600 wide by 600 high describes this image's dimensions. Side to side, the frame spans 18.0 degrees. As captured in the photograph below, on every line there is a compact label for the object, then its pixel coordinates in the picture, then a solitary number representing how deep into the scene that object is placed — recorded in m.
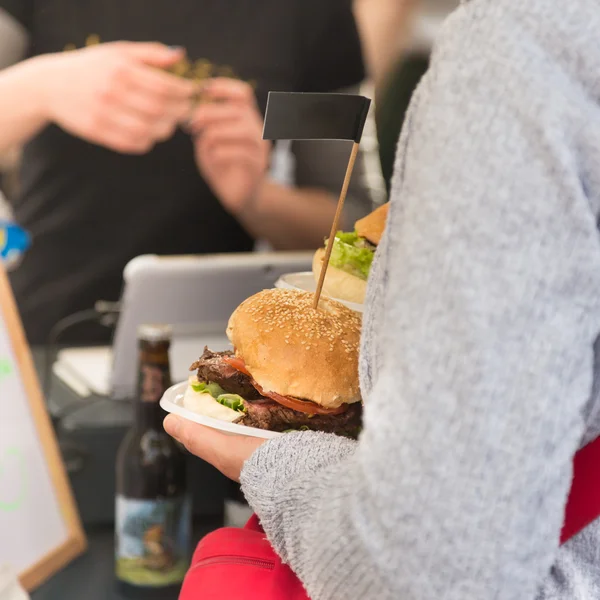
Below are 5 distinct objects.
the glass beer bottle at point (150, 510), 1.28
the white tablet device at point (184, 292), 1.21
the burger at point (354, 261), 1.10
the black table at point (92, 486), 1.32
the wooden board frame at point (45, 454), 1.33
